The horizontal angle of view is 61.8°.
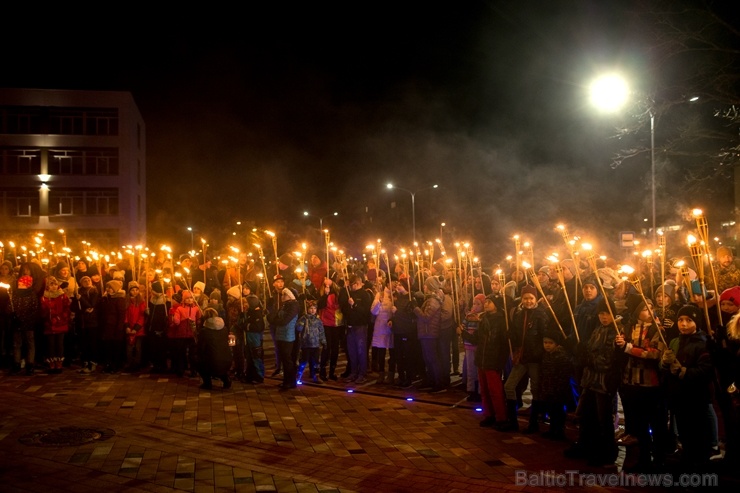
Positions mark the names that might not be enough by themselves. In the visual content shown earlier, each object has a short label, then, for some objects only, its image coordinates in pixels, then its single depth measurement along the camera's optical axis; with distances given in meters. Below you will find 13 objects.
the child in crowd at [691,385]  6.76
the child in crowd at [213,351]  11.52
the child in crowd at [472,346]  10.51
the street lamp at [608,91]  16.66
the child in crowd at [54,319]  12.88
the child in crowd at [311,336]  12.33
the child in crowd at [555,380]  8.19
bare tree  16.91
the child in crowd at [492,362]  8.92
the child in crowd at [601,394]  7.32
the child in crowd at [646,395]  7.02
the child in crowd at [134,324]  13.39
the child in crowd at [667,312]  7.36
